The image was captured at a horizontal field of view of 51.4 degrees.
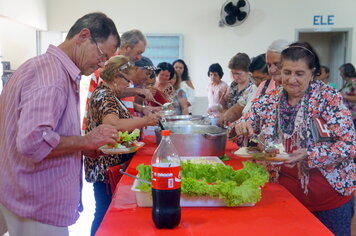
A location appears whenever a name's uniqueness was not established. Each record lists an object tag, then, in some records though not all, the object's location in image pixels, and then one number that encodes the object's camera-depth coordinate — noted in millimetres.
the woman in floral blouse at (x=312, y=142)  1569
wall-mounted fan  6586
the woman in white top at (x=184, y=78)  5000
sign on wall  6762
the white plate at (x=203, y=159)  1693
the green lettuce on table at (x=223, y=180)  1261
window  6648
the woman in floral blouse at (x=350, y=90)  5151
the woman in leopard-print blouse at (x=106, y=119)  2088
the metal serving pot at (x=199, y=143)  1984
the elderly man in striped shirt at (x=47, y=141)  1162
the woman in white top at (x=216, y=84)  5416
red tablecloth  1107
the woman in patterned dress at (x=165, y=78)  4090
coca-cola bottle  1085
